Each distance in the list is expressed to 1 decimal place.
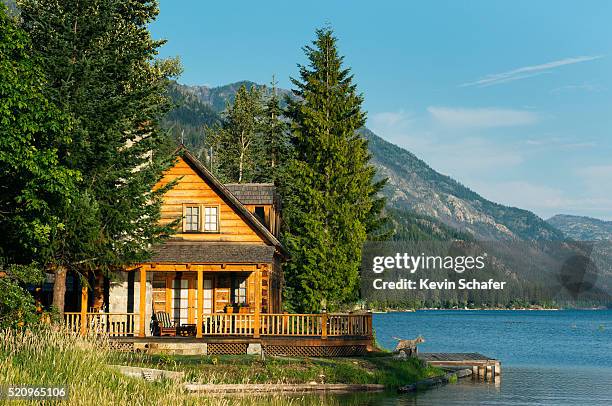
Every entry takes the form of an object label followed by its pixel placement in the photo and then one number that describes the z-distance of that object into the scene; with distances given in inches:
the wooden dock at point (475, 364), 1636.9
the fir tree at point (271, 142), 2480.3
